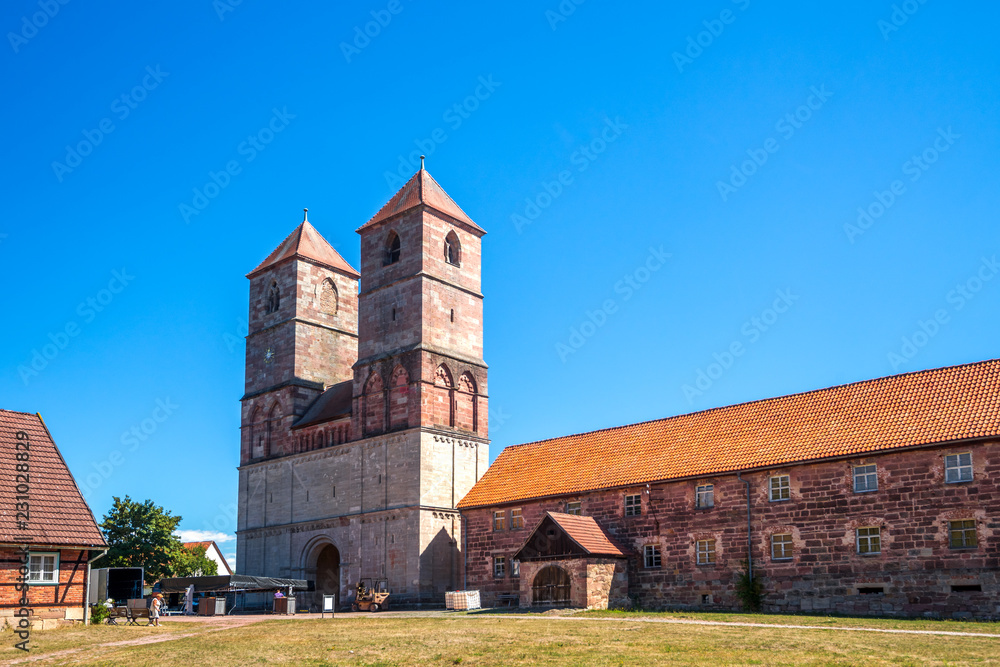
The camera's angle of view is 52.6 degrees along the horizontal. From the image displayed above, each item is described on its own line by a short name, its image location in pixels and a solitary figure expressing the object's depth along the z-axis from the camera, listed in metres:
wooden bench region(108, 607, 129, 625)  33.50
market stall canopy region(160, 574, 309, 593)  45.44
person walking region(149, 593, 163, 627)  33.22
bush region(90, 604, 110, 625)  32.72
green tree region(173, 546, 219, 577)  62.00
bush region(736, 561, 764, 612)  35.19
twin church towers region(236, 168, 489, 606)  49.84
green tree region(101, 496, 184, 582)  60.50
